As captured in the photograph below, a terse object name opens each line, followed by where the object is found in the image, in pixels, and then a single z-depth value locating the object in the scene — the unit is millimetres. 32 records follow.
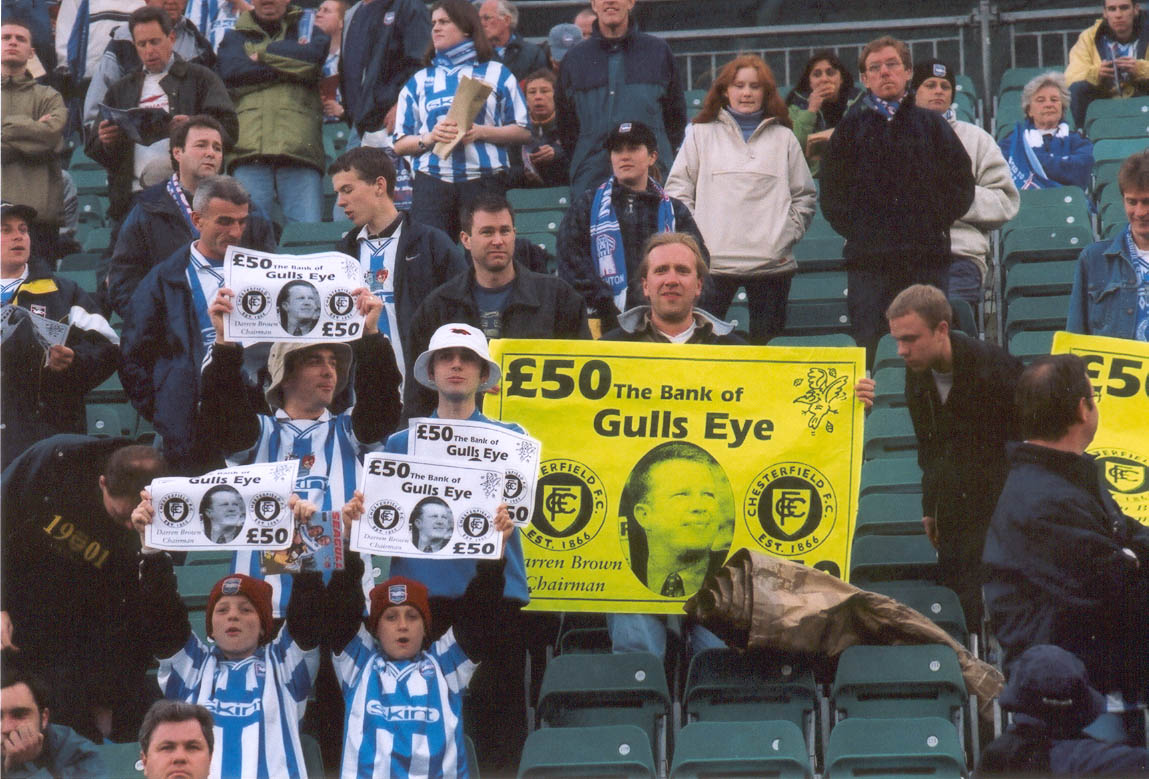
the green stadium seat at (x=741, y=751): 12469
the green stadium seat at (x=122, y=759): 12694
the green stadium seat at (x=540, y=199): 22016
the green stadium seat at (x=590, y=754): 12633
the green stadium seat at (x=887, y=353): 17578
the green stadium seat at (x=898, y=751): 12398
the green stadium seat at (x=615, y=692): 13469
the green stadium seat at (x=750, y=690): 13414
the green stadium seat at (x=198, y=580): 15102
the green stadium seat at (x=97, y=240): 22344
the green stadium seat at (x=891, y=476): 15820
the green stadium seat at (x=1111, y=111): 23125
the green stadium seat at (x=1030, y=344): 17422
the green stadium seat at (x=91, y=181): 24719
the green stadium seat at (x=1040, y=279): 19141
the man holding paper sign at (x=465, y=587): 13125
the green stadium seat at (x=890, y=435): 16734
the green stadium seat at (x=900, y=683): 13164
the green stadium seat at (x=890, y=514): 15297
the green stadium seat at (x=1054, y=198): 21016
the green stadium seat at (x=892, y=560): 14750
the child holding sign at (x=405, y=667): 12383
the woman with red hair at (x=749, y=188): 18031
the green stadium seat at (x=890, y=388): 17234
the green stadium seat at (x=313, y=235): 20312
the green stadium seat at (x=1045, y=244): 19781
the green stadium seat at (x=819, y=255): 20609
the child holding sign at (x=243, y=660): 12469
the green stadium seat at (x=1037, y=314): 18531
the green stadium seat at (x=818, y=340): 17484
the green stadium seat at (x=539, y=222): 21250
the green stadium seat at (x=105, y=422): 17875
